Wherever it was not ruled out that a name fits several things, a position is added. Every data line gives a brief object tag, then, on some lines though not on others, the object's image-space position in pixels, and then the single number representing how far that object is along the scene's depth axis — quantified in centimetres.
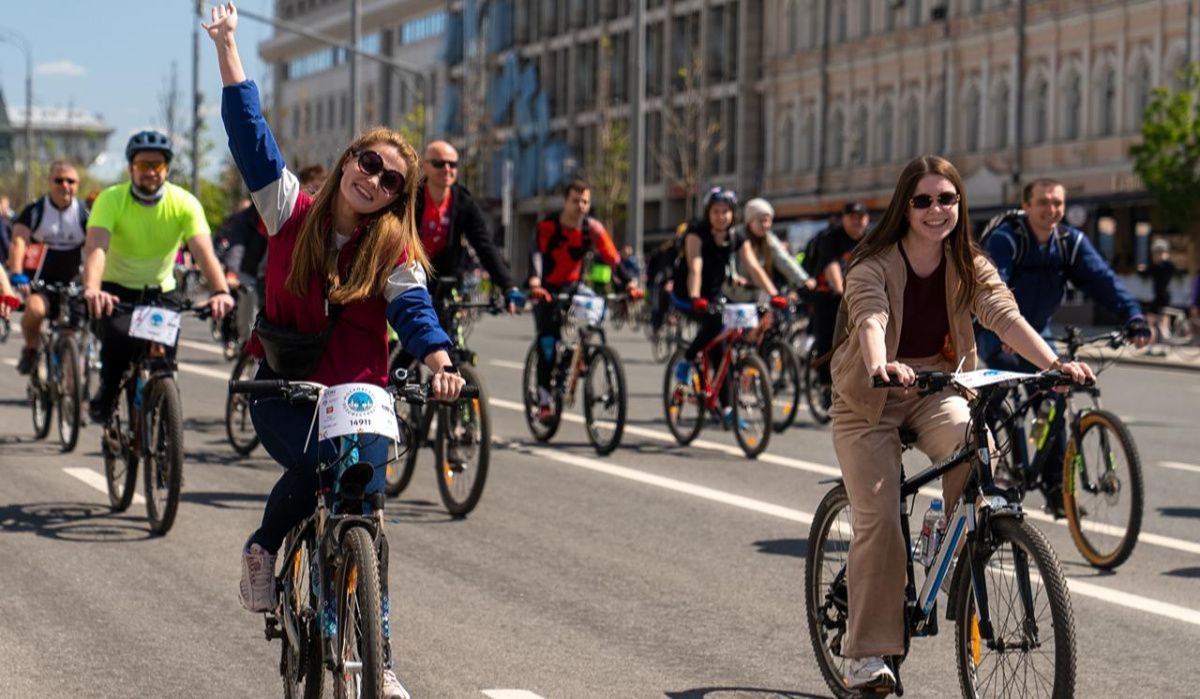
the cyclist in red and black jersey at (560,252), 1513
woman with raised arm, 593
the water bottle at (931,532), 638
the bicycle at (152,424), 1016
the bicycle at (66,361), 1378
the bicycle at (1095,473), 991
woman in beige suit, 639
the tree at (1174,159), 3866
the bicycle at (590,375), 1479
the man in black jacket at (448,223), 1262
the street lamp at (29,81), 9381
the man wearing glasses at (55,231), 1612
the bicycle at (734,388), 1499
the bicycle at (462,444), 1131
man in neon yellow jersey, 1092
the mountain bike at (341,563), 527
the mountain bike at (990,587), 570
